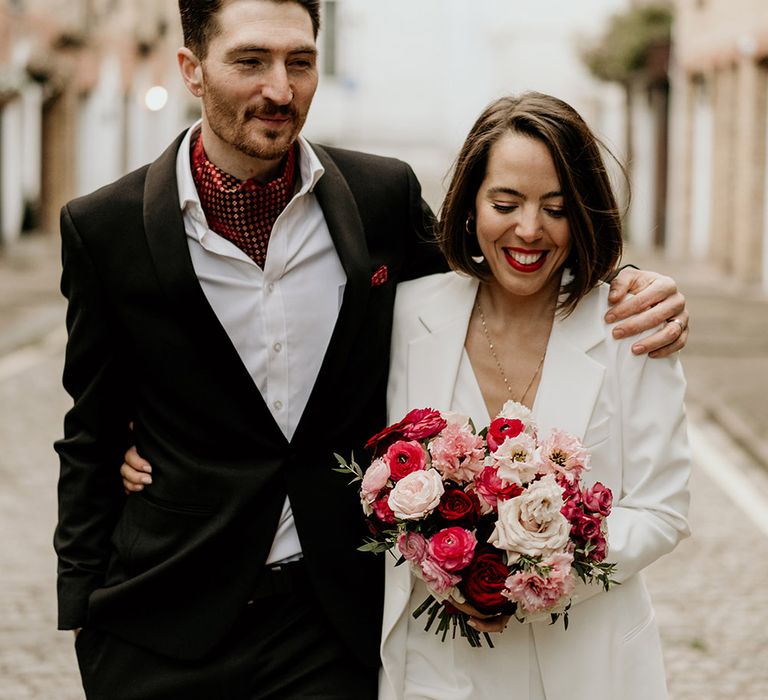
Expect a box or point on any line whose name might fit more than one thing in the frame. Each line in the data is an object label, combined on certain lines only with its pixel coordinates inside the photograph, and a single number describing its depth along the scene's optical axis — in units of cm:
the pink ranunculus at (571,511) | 294
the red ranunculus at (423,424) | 308
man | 332
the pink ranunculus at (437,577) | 295
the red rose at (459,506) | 299
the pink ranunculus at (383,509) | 304
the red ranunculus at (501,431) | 304
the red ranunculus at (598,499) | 298
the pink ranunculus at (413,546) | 301
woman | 327
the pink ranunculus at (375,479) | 305
